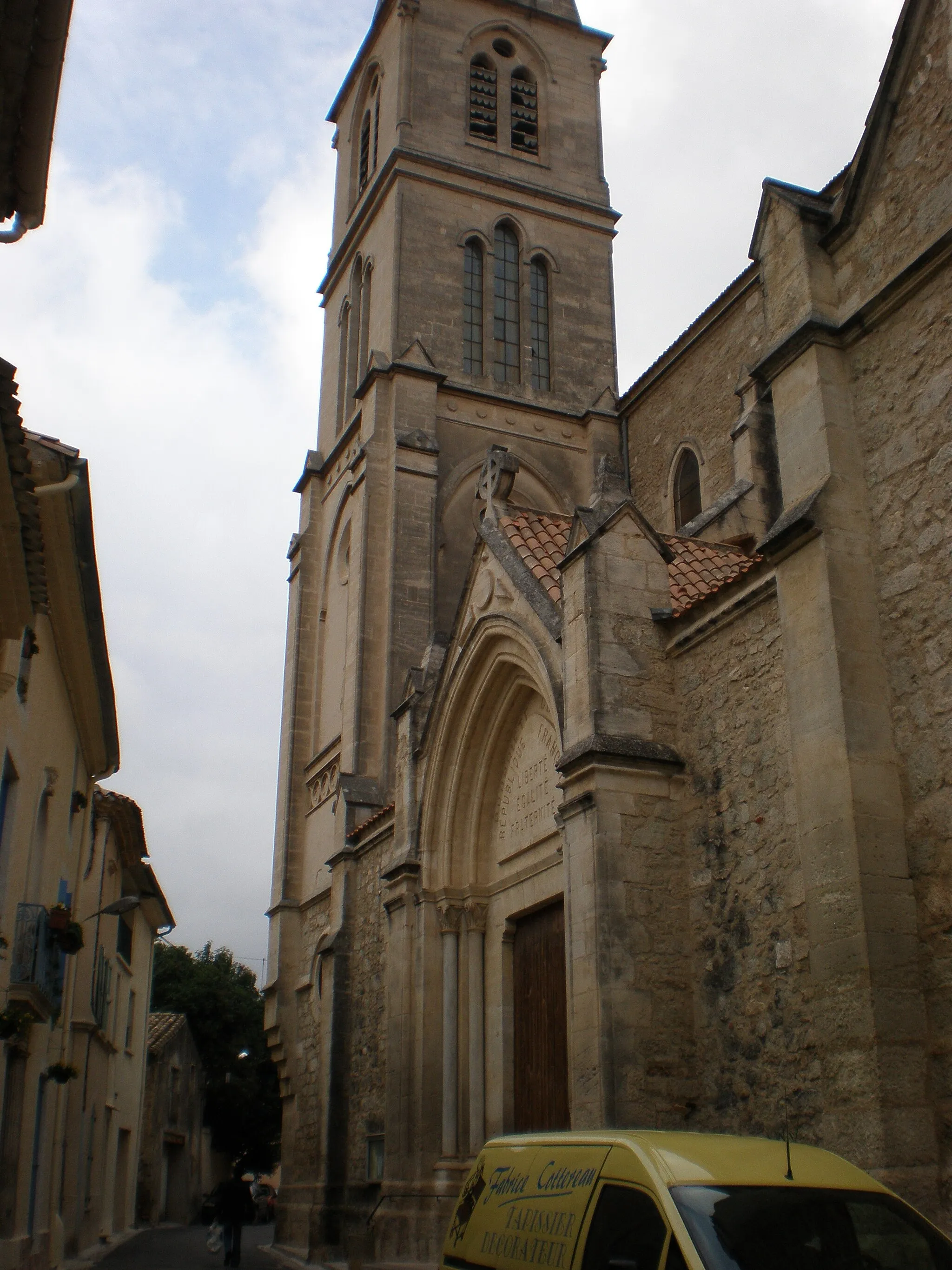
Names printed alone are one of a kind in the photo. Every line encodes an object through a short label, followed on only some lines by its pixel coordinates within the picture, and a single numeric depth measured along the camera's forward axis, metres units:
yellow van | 5.00
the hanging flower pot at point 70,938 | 13.80
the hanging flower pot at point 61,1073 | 15.16
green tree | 43.66
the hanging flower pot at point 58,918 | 13.67
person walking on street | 17.83
